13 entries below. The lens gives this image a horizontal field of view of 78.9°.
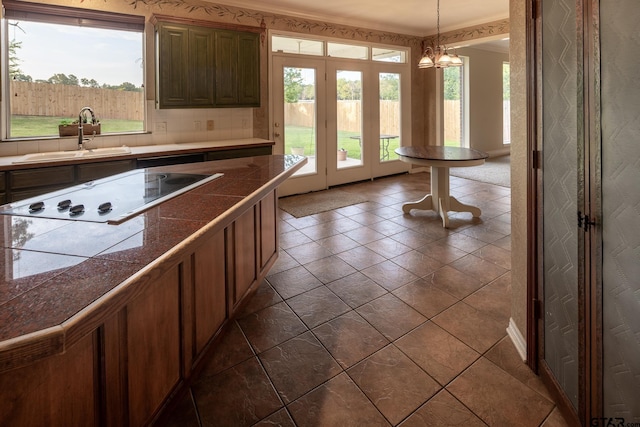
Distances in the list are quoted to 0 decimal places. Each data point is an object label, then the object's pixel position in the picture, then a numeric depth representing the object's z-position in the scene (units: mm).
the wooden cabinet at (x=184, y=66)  4156
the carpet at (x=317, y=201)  4977
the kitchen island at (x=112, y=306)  785
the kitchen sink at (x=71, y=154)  3400
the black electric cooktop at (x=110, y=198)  1449
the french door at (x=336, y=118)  5582
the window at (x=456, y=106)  8945
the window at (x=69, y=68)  3783
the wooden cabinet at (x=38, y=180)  3191
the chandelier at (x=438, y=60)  4312
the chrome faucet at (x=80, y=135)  3863
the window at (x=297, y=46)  5348
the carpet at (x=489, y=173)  6602
